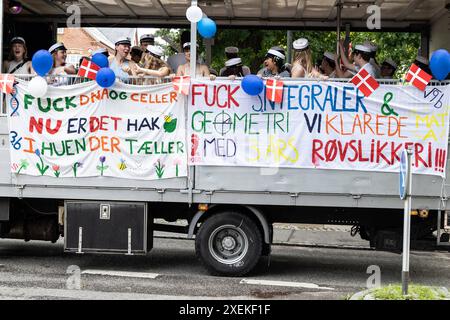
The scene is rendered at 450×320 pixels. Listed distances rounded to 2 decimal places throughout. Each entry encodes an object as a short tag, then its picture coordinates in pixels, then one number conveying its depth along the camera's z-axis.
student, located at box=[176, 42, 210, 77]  9.29
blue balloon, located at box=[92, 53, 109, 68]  9.10
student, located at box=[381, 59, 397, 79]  9.68
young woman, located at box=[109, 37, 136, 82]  9.43
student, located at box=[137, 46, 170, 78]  9.59
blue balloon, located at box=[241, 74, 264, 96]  8.67
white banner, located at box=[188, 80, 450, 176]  8.73
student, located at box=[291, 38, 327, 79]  9.25
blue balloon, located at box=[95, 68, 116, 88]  8.88
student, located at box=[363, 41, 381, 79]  9.32
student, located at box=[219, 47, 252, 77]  9.91
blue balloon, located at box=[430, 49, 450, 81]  8.47
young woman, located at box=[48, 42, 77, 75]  9.43
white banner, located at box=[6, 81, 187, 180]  8.99
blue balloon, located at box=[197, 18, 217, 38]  8.88
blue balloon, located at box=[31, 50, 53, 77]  8.96
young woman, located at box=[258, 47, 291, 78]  9.51
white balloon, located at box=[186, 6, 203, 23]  8.85
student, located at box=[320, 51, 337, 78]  9.79
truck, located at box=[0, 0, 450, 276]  8.81
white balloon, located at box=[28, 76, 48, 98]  9.02
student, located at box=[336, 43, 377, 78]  9.16
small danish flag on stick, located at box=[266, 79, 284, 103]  8.78
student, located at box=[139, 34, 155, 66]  10.27
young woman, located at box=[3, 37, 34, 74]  9.65
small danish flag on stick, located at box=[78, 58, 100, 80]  9.05
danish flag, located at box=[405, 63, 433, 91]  8.66
